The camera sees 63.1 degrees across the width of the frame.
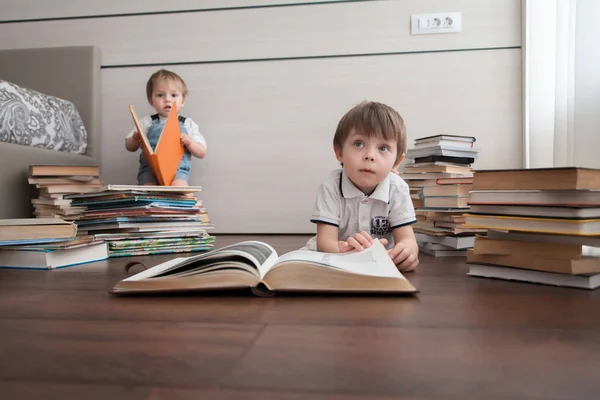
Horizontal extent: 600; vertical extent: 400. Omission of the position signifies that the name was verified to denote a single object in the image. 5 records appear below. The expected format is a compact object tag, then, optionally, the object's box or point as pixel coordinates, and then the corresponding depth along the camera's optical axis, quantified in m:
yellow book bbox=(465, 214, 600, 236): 0.89
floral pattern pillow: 1.93
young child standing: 2.30
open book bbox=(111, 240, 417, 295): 0.84
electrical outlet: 2.36
